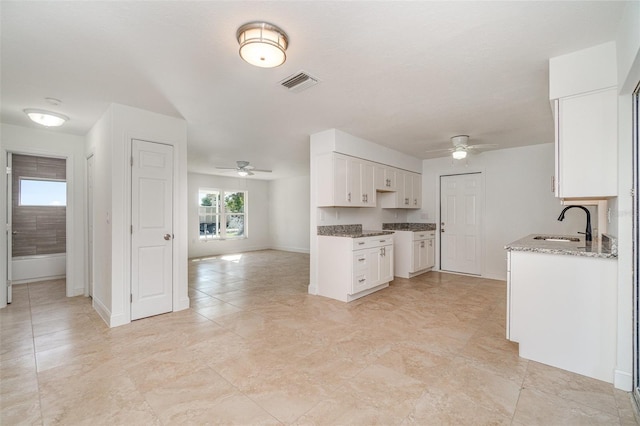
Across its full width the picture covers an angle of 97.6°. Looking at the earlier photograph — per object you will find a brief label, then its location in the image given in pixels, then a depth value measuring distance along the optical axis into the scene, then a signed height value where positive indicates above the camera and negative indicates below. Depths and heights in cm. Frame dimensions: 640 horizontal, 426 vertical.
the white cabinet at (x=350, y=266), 401 -80
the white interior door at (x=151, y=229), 329 -19
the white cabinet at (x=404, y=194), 562 +39
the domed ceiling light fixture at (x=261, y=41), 183 +114
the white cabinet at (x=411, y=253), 539 -79
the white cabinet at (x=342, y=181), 421 +51
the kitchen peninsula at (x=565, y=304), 206 -73
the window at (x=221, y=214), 864 -3
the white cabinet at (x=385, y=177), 509 +67
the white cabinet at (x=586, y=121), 207 +71
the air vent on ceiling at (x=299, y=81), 252 +123
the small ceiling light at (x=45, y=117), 330 +116
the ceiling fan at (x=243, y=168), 643 +105
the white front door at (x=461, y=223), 563 -21
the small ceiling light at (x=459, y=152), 451 +99
